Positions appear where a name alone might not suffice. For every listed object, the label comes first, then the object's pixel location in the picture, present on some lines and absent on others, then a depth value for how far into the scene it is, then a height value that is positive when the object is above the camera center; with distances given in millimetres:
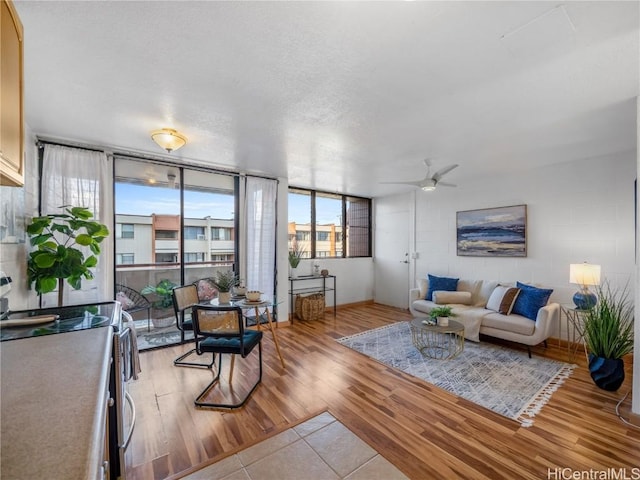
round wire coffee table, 3227 -1422
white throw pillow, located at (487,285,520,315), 3689 -825
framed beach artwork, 4180 +124
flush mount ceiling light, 2615 +970
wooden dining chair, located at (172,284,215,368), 3145 -806
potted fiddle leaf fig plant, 2410 -164
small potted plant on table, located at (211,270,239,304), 3154 -585
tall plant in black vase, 2535 -988
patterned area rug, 2434 -1430
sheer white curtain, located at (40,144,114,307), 2895 +498
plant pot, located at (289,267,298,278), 5262 -653
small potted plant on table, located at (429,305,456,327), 3270 -917
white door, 5871 -272
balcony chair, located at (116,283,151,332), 3578 -845
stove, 1488 -516
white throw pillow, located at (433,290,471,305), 4312 -924
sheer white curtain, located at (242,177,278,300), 4330 +80
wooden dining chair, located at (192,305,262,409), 2423 -874
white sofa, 3309 -1036
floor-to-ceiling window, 3521 +89
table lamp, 3105 -460
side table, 3330 -1112
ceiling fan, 3492 +736
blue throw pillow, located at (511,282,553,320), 3459 -790
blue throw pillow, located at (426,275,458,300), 4605 -771
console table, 5148 -950
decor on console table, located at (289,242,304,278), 5152 -368
